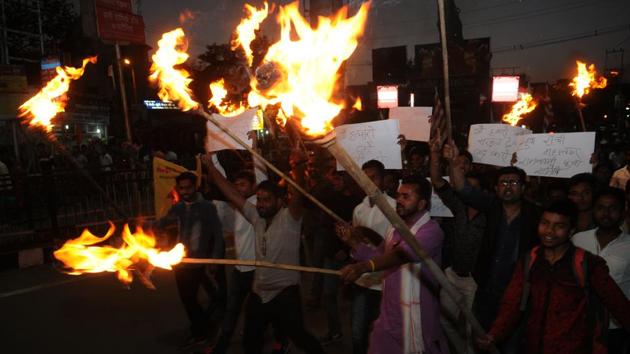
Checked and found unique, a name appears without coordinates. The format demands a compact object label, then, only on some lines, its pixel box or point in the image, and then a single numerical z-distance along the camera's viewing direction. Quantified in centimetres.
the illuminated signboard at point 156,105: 3969
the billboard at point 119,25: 1328
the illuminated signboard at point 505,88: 2350
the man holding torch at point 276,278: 390
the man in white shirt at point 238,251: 456
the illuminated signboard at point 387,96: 2287
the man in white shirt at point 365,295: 409
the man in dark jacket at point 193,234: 491
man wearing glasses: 369
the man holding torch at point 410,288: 316
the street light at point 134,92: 3878
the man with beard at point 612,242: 341
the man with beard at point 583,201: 438
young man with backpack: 281
